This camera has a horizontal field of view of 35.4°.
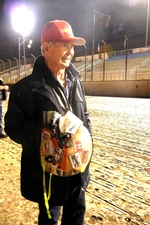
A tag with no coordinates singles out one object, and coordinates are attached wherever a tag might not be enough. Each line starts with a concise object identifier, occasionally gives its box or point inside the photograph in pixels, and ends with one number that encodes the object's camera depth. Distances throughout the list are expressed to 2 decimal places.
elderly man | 1.39
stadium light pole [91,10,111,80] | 31.71
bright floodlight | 26.77
